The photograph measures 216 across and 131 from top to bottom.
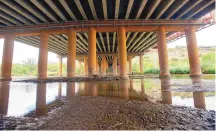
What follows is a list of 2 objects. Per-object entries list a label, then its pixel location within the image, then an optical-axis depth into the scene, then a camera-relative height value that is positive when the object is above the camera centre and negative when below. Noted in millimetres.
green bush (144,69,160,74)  26591 +537
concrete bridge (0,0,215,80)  10688 +5193
